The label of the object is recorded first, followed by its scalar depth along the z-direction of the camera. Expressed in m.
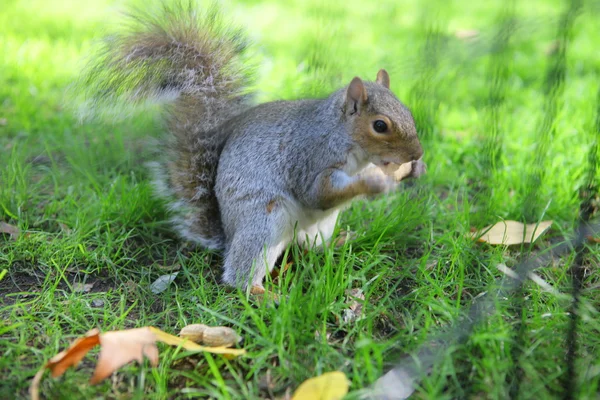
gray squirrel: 1.33
